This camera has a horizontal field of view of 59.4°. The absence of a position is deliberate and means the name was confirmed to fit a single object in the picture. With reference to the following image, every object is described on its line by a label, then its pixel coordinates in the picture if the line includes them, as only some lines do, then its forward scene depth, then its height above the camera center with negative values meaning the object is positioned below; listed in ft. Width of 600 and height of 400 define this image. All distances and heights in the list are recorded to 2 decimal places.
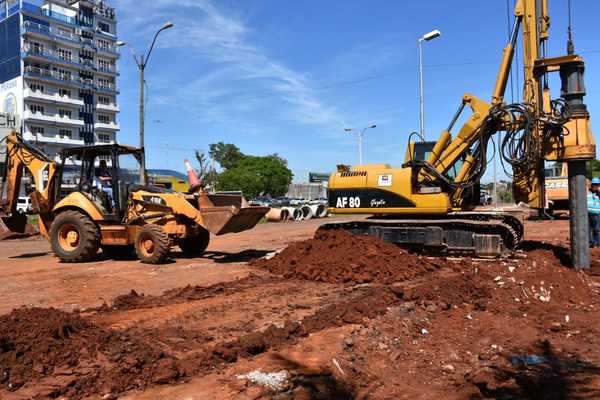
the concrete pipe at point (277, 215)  97.35 -2.94
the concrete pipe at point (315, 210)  108.27 -2.55
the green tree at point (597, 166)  212.11 +9.50
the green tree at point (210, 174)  279.90 +16.20
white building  221.66 +60.68
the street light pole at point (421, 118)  87.81 +12.80
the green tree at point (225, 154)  416.46 +37.04
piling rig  32.48 +1.83
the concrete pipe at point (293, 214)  99.01 -2.88
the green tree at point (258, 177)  287.69 +12.81
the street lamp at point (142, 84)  67.92 +15.80
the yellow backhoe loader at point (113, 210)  37.14 -0.48
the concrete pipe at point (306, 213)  104.63 -2.92
